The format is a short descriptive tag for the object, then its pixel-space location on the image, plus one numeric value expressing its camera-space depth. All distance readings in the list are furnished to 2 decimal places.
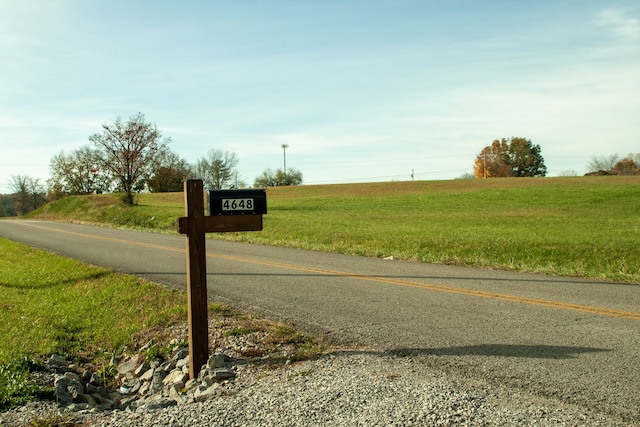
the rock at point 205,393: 4.96
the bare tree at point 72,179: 82.81
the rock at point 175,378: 5.93
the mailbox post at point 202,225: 5.74
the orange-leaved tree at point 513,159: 118.88
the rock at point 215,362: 5.67
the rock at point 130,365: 7.04
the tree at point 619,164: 112.62
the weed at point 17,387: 5.46
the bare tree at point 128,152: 50.81
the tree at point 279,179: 95.21
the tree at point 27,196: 93.50
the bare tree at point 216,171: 94.75
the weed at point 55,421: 4.76
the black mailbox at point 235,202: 5.75
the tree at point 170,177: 79.94
